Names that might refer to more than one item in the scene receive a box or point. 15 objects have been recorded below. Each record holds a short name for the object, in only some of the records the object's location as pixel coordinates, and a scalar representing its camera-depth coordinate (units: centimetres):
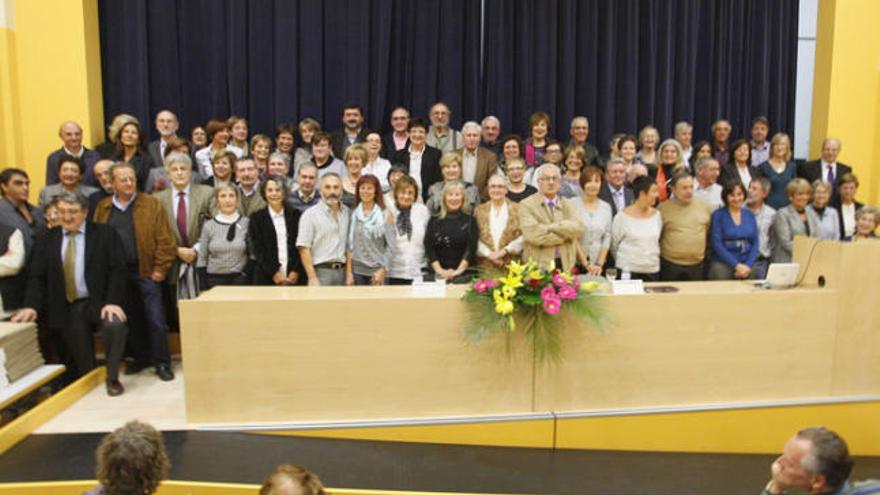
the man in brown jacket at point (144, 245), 392
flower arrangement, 302
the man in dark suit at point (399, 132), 533
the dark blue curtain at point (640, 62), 638
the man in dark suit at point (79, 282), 367
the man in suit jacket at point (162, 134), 494
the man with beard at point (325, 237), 396
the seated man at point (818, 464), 179
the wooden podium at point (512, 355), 301
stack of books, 326
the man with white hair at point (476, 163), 491
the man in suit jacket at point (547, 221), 401
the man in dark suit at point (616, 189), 467
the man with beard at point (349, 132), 531
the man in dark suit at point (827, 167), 551
